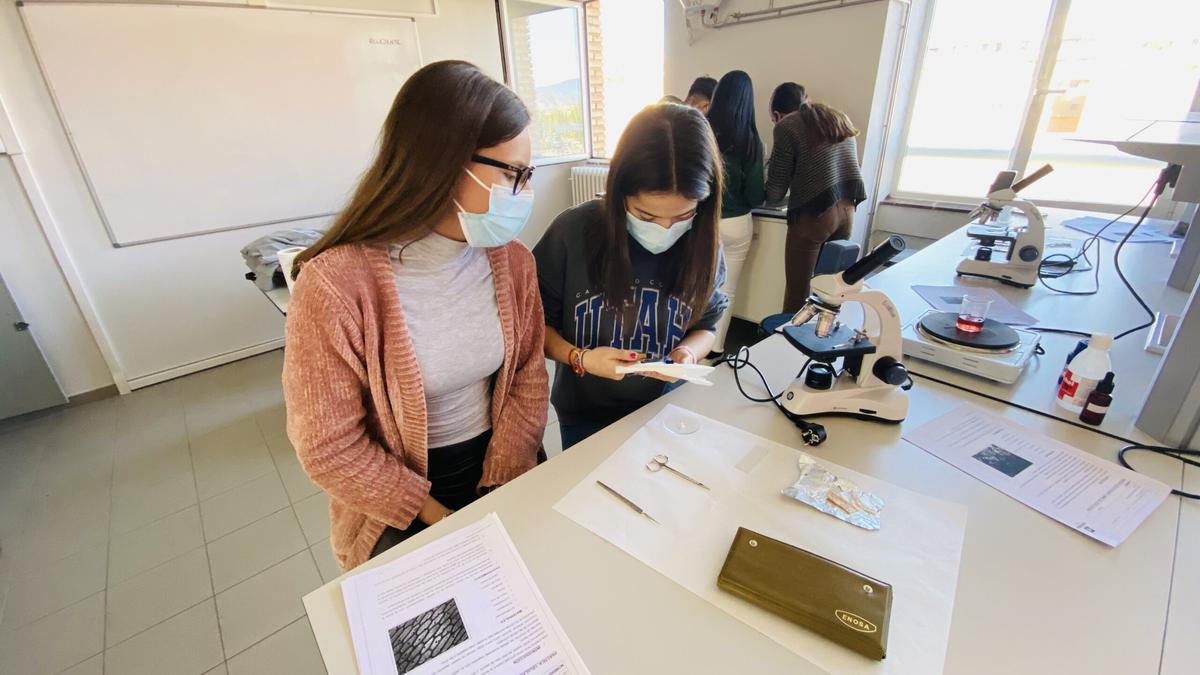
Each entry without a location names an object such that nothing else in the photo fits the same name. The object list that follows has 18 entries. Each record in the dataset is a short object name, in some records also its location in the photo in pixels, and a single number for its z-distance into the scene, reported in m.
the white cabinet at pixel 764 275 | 2.92
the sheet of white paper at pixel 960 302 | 1.45
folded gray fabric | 2.25
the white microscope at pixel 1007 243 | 1.68
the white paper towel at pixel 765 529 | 0.59
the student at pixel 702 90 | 2.84
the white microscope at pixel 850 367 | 0.93
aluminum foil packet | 0.75
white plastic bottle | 0.98
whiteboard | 2.37
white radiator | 4.20
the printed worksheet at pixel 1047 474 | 0.75
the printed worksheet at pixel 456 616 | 0.56
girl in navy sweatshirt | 1.01
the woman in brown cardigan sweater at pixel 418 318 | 0.80
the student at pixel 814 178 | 2.42
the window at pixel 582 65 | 3.79
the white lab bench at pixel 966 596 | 0.57
